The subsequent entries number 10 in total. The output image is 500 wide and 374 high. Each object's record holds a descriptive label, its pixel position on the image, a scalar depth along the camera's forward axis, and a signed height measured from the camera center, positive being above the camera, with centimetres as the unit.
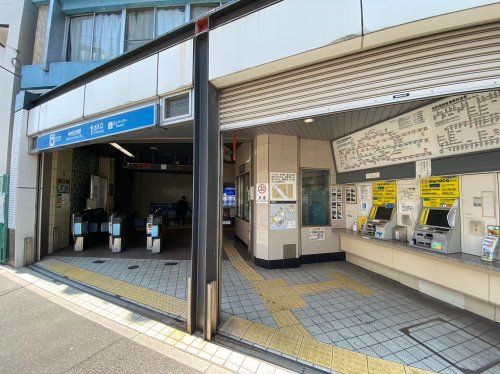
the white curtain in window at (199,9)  796 +651
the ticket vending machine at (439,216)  371 -32
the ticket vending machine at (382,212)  488 -34
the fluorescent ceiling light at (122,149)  828 +181
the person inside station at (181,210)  1235 -74
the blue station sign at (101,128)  397 +137
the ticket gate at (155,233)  712 -117
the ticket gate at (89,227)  728 -106
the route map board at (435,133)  315 +109
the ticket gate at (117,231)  721 -113
